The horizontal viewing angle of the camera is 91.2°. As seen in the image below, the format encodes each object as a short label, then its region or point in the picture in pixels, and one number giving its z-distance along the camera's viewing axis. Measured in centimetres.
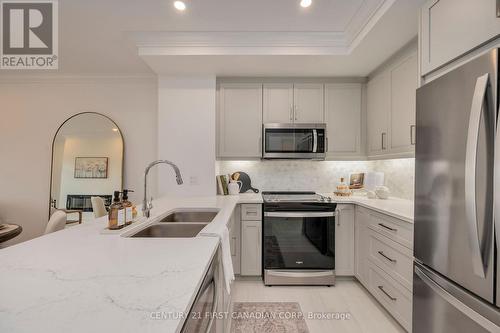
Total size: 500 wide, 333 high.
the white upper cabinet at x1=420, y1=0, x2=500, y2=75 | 107
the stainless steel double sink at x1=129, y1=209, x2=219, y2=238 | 154
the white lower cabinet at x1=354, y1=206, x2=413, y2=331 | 172
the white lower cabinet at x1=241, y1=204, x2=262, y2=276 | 261
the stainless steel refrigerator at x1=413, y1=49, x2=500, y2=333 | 93
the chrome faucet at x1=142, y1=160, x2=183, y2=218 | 158
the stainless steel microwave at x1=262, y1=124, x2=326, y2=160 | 284
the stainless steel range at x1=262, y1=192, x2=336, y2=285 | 253
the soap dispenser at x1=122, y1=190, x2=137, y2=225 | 139
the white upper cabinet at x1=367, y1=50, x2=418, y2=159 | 212
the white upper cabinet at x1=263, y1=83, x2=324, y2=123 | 295
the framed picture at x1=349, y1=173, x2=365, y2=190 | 303
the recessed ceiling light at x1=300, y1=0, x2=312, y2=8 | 184
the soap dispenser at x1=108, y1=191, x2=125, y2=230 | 128
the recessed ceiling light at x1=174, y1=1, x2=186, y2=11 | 185
